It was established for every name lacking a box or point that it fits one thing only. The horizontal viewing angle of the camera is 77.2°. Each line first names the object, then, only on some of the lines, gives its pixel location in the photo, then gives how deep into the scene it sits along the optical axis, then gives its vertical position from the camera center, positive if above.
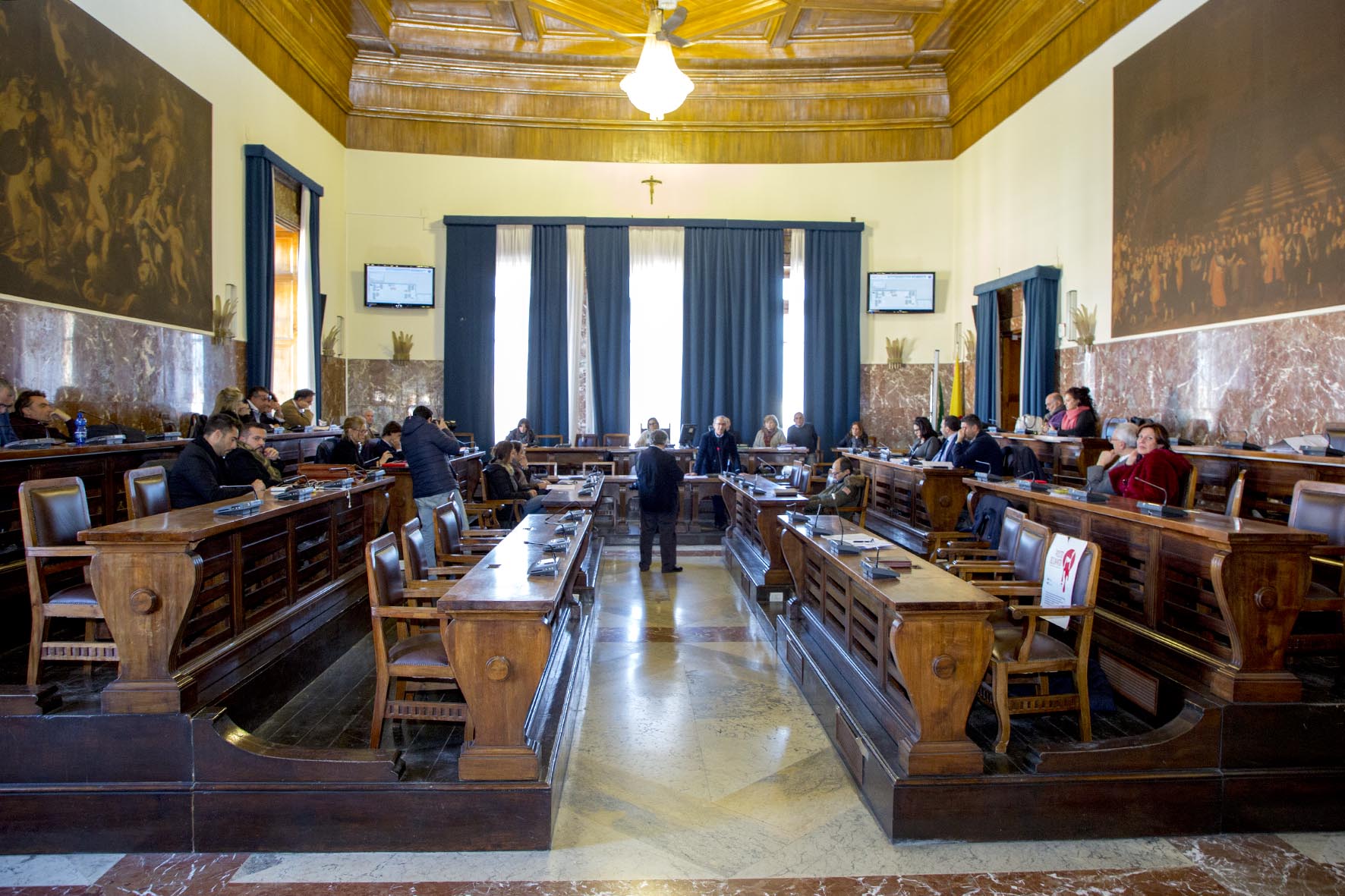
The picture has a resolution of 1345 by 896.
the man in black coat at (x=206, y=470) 4.81 -0.29
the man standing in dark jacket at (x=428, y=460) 6.45 -0.30
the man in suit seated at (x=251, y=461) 5.62 -0.27
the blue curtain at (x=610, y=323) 13.38 +1.59
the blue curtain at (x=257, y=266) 9.52 +1.75
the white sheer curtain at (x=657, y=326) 13.50 +1.57
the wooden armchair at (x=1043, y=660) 3.32 -0.95
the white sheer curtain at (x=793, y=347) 13.60 +1.25
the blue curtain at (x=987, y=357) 11.40 +0.92
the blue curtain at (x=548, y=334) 13.29 +1.40
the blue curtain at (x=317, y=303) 11.39 +1.61
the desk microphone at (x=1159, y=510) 3.89 -0.40
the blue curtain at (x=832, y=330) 13.42 +1.50
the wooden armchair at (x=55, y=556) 3.34 -0.58
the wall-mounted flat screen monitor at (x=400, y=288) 12.93 +2.05
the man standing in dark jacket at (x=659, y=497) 7.39 -0.67
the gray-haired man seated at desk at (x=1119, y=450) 5.62 -0.17
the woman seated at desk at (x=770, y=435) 12.78 -0.18
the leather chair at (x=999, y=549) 4.31 -0.67
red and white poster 3.59 -0.64
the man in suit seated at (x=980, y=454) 7.69 -0.28
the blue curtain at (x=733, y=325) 13.44 +1.57
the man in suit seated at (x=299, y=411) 9.63 +0.11
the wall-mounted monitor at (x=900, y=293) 13.41 +2.09
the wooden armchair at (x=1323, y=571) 3.65 -0.73
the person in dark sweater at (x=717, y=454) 10.91 -0.42
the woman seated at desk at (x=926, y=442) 10.22 -0.23
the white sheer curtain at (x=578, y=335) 13.43 +1.41
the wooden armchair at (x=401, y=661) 3.37 -0.98
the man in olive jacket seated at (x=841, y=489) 7.18 -0.60
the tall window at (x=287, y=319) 11.50 +1.41
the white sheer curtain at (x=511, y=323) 13.32 +1.58
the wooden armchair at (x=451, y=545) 4.53 -0.71
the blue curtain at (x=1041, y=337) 10.14 +1.07
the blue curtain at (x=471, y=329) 13.12 +1.46
